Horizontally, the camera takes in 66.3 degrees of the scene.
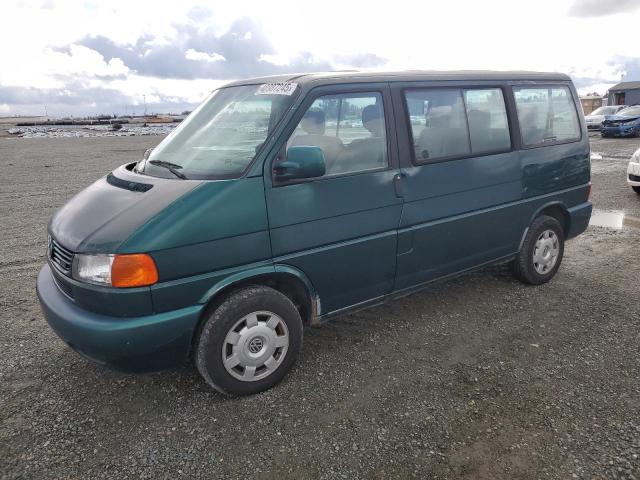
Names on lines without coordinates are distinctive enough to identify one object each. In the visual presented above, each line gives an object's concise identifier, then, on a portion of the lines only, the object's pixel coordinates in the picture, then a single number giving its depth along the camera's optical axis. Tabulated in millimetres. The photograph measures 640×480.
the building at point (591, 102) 48469
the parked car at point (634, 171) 8953
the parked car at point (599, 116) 24672
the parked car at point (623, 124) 21375
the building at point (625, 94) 47812
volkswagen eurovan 2850
